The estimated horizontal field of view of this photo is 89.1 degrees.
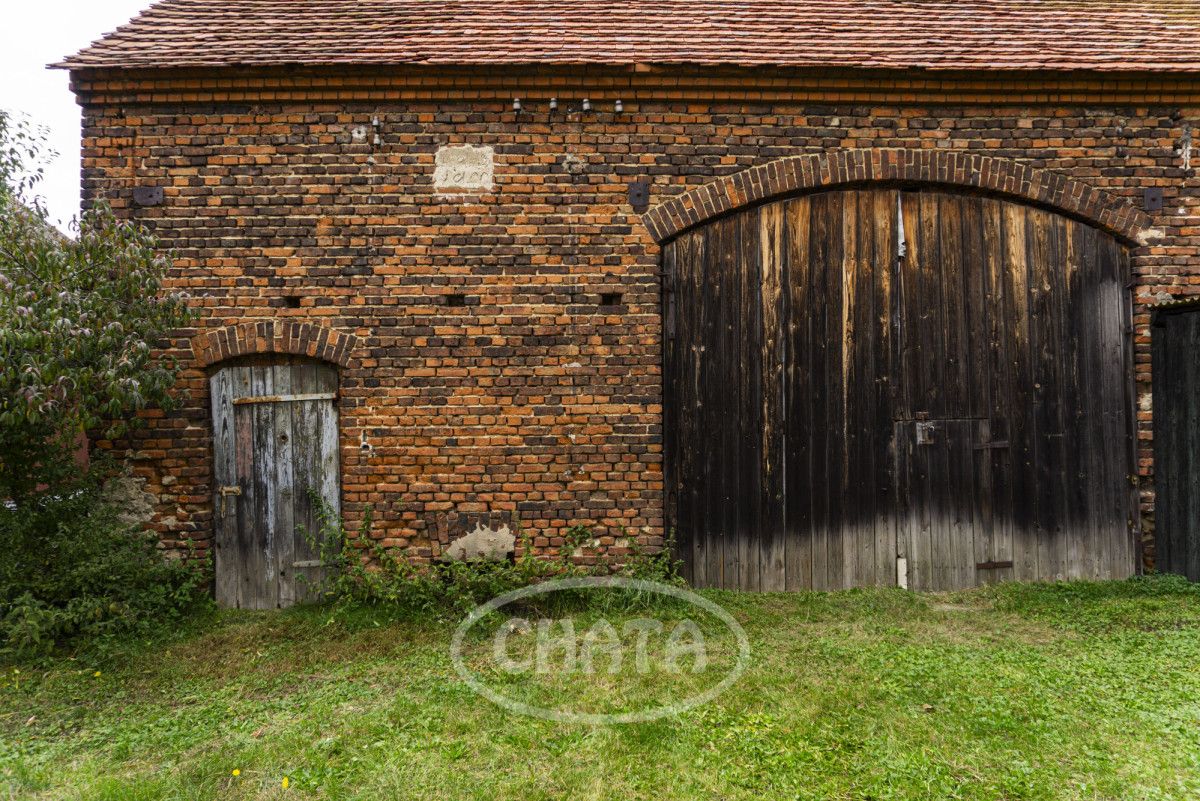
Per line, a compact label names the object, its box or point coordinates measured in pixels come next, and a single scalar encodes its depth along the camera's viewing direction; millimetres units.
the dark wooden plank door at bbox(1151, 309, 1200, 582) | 4945
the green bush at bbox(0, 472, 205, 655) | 4098
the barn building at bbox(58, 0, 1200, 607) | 4973
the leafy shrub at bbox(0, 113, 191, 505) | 3891
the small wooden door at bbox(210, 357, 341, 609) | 5016
